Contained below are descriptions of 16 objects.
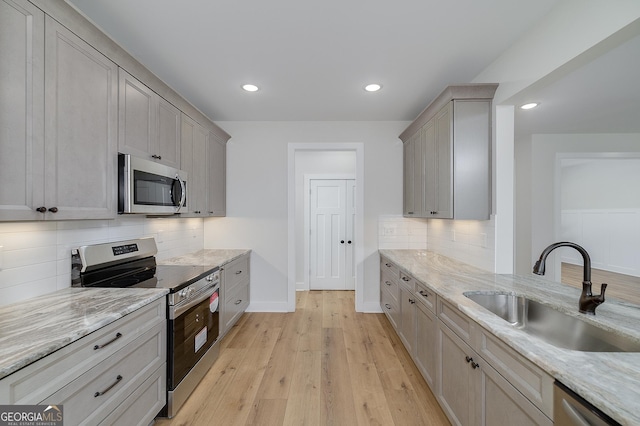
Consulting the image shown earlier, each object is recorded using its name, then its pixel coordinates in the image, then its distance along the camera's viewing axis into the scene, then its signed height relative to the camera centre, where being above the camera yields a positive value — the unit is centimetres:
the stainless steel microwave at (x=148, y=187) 169 +19
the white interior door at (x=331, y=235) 471 -43
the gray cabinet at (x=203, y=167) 261 +53
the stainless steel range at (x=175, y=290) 171 -60
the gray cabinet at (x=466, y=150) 220 +56
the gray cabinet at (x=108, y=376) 93 -75
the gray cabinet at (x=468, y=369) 98 -81
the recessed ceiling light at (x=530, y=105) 276 +120
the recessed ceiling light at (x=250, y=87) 257 +130
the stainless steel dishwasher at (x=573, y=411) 72 -61
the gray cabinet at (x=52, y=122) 109 +46
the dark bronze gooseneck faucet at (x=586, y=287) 126 -38
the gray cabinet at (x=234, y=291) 267 -95
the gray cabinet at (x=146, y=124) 173 +70
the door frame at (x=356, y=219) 357 -1
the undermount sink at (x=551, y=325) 120 -64
